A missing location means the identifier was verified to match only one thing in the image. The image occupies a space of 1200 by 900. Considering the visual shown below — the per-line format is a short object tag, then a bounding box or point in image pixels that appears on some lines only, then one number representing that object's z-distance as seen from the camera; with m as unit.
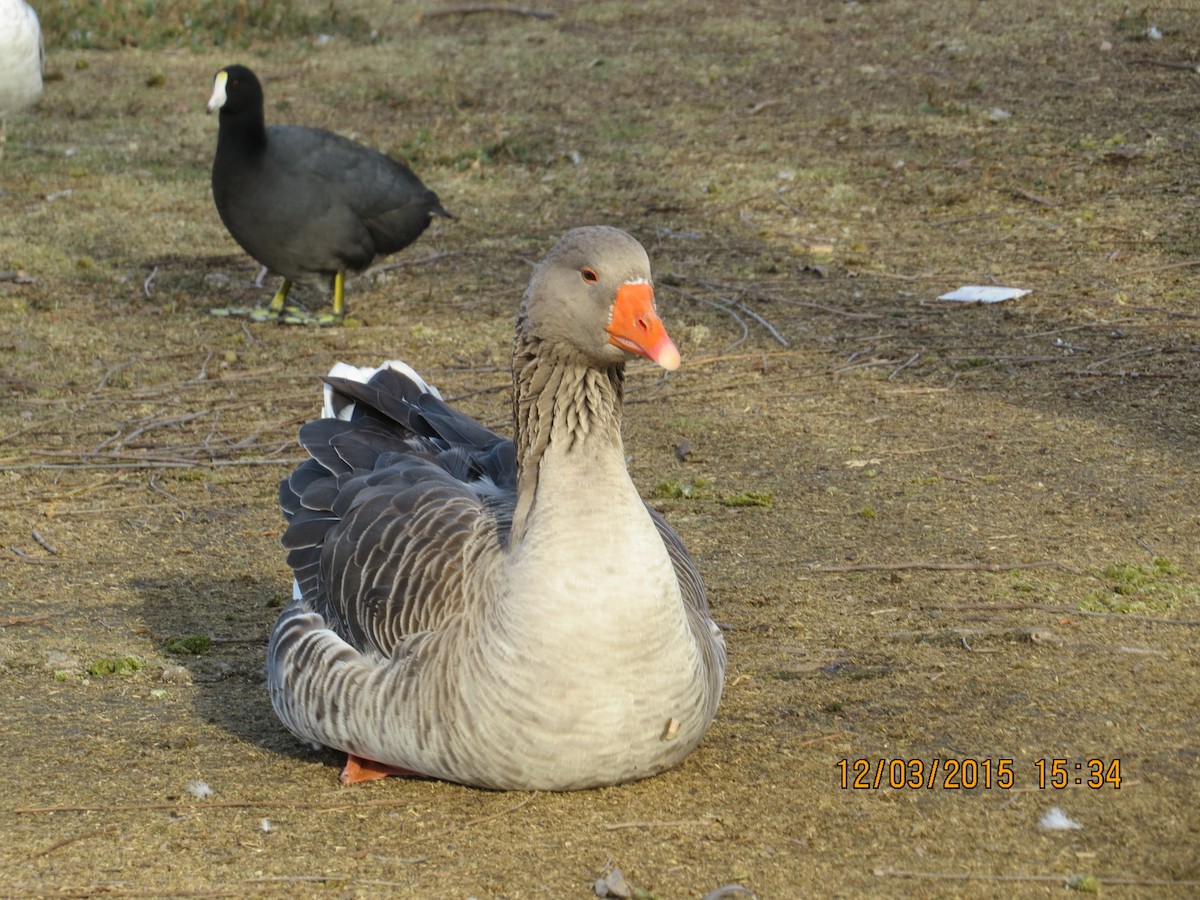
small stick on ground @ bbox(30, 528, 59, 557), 12.30
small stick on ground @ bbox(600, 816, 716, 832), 7.61
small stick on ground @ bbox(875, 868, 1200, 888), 6.68
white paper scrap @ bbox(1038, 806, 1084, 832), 7.27
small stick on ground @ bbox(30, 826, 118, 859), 7.54
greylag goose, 7.32
